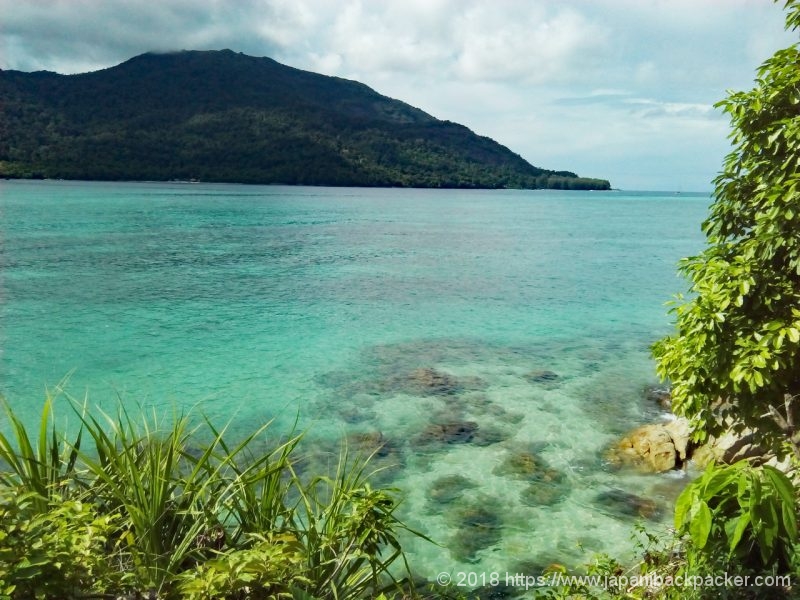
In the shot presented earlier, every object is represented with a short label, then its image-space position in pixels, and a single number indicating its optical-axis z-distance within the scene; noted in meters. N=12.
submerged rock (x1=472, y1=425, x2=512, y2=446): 11.69
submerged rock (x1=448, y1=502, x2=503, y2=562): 8.12
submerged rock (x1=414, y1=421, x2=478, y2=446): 11.72
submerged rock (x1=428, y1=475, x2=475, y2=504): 9.58
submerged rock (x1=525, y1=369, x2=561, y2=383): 15.77
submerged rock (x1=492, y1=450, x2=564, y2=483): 10.30
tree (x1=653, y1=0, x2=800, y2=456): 5.05
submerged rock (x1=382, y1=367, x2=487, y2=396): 14.59
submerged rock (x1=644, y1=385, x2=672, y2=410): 13.88
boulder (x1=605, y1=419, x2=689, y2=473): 10.53
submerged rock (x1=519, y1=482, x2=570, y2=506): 9.45
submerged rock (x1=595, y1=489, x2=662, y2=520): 9.03
